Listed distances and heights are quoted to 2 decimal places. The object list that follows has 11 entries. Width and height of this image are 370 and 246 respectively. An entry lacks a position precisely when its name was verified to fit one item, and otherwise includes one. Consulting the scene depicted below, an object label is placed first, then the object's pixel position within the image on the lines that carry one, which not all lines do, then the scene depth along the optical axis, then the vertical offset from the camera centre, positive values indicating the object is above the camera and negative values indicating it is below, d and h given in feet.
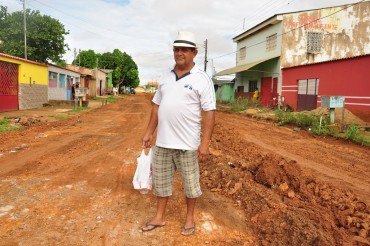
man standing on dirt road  10.73 -0.87
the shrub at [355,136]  32.27 -3.72
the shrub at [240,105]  74.23 -1.96
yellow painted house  55.42 +1.51
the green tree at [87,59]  218.79 +22.75
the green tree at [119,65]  221.07 +19.66
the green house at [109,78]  192.51 +9.20
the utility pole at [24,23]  79.94 +16.77
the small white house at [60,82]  81.64 +2.76
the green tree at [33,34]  88.69 +15.46
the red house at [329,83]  48.03 +2.75
